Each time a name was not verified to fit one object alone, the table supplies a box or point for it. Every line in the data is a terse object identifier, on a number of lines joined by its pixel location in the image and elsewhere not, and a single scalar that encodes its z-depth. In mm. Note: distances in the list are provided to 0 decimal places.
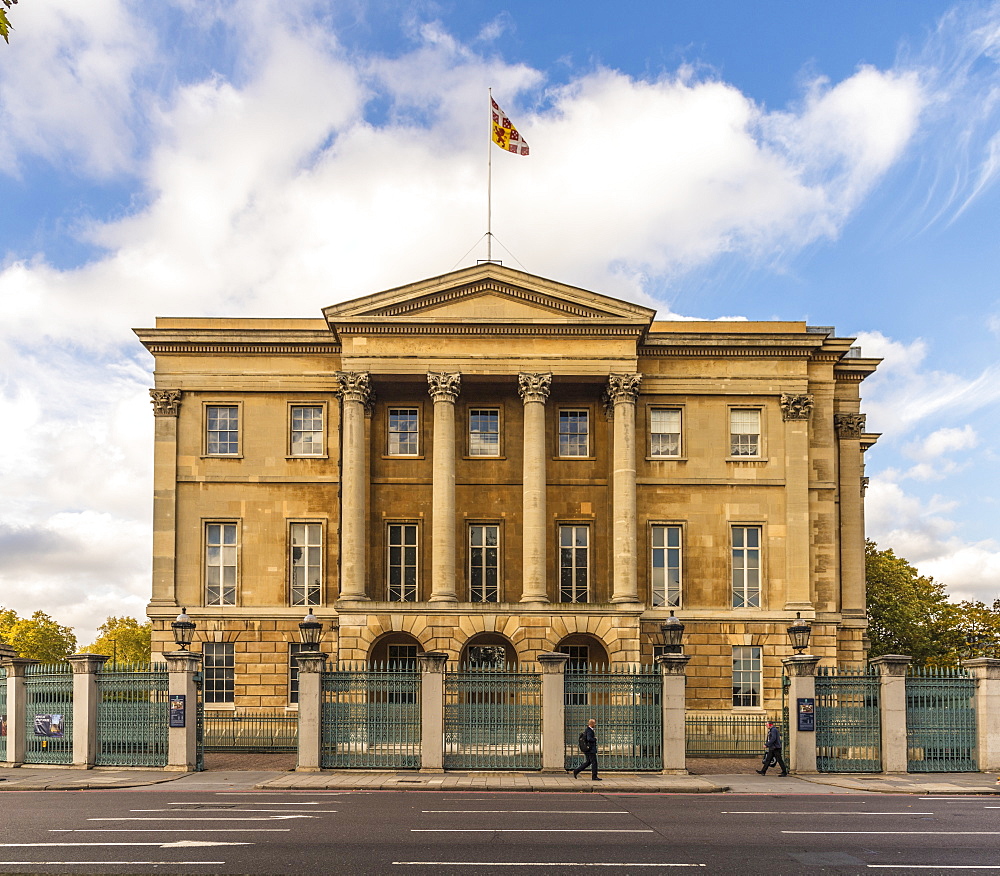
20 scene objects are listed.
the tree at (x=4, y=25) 8758
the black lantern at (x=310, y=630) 33891
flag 45250
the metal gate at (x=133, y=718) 32719
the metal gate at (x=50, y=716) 33656
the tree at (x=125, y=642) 127500
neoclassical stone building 44031
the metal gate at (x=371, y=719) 32000
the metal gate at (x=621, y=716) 32125
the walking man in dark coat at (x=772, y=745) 32569
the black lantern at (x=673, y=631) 34656
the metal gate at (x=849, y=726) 33000
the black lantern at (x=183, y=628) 35312
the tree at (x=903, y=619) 70688
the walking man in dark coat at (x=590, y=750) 30030
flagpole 46688
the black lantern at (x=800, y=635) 34812
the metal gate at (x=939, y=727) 33219
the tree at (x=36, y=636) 102000
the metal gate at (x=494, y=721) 32125
